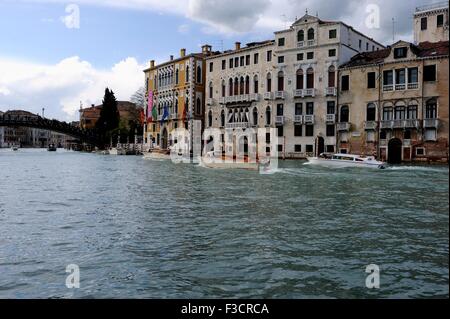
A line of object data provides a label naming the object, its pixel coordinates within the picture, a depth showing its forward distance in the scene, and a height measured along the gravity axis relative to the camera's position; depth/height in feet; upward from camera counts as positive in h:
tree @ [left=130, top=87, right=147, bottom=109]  273.95 +32.64
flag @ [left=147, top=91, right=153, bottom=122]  190.94 +18.77
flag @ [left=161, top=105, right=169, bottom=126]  177.17 +14.23
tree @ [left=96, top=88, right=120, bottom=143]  245.65 +19.02
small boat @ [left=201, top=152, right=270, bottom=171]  88.94 -3.25
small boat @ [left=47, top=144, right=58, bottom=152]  289.53 -1.03
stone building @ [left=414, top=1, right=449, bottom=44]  136.56 +40.78
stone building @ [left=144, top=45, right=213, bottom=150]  164.96 +21.47
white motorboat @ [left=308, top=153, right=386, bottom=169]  88.38 -2.96
